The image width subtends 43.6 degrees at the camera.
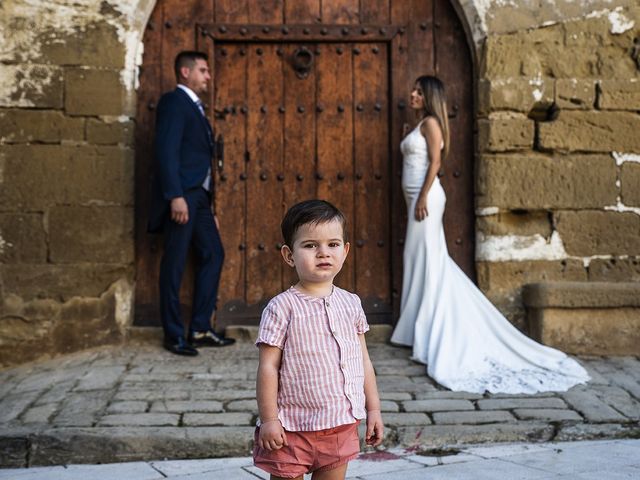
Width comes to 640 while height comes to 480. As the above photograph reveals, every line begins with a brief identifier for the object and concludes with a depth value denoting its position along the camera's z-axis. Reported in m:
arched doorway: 5.20
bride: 4.35
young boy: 2.05
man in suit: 4.73
